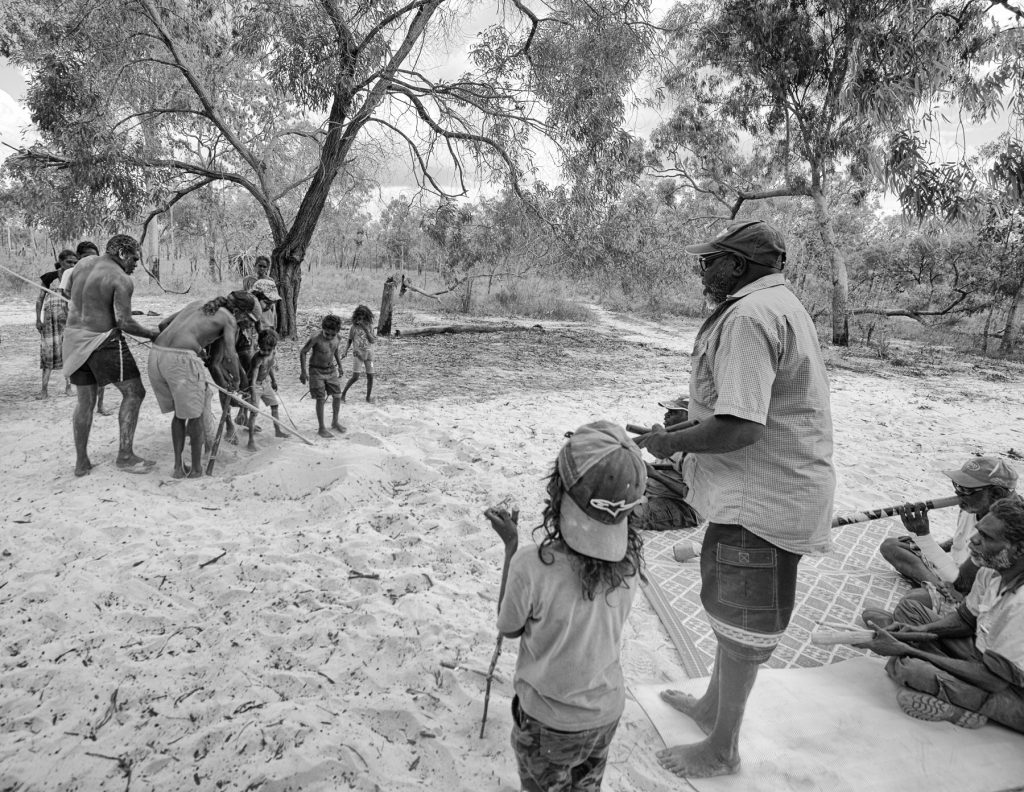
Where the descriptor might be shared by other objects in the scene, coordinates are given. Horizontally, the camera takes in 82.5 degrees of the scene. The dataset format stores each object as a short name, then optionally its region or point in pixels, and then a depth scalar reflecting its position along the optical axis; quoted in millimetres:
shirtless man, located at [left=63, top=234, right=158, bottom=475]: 3832
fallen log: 12000
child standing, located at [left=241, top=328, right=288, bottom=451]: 4836
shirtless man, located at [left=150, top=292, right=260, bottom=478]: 3900
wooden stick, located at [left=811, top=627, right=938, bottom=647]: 2287
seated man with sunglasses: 2453
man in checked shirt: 1568
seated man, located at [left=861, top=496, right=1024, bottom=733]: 1942
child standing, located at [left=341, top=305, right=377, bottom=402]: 5766
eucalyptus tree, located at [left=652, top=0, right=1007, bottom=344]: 8898
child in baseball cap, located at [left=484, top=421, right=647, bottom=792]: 1355
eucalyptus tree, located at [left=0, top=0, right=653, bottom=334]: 7520
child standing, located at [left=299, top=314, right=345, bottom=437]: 4883
